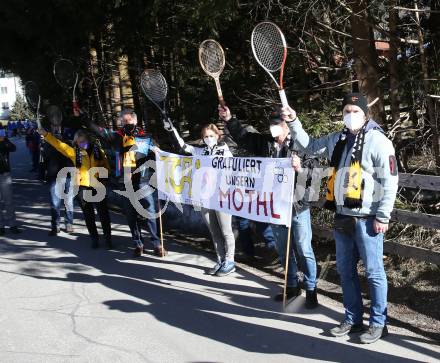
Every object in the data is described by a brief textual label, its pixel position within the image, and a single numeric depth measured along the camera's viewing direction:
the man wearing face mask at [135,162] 7.96
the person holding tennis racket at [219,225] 6.86
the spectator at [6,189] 9.96
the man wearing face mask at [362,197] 4.43
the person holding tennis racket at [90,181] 8.73
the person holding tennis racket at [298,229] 5.53
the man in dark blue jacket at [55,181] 9.95
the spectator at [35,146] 20.55
